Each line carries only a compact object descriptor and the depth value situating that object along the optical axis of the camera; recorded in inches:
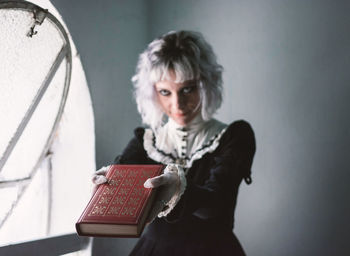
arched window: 43.4
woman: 40.7
